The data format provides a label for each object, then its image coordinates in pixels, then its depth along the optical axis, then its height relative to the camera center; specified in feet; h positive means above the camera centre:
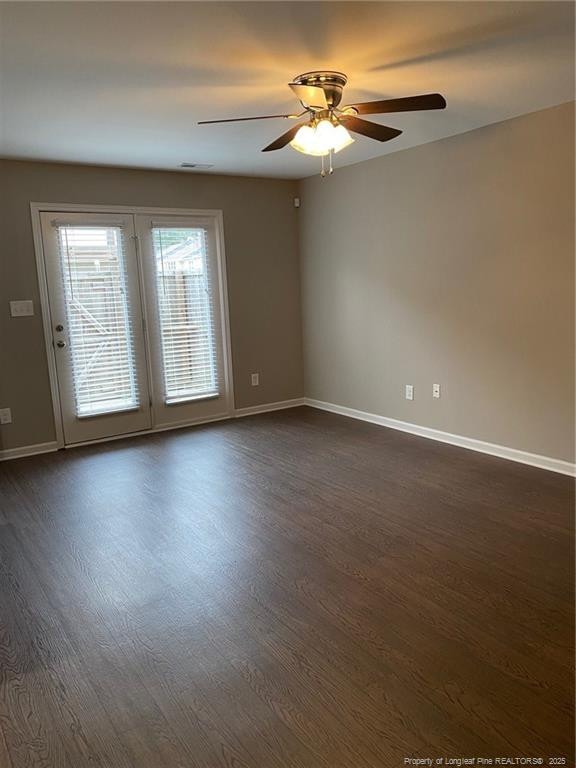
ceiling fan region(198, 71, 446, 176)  9.07 +3.25
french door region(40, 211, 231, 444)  15.88 +0.11
